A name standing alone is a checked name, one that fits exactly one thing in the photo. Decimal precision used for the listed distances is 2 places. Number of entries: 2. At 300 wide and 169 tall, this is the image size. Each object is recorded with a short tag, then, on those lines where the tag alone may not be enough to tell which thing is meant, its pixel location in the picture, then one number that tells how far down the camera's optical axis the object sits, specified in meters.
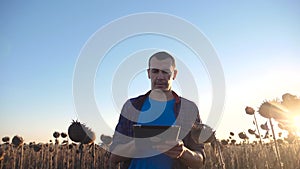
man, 2.23
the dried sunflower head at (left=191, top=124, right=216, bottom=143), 2.45
